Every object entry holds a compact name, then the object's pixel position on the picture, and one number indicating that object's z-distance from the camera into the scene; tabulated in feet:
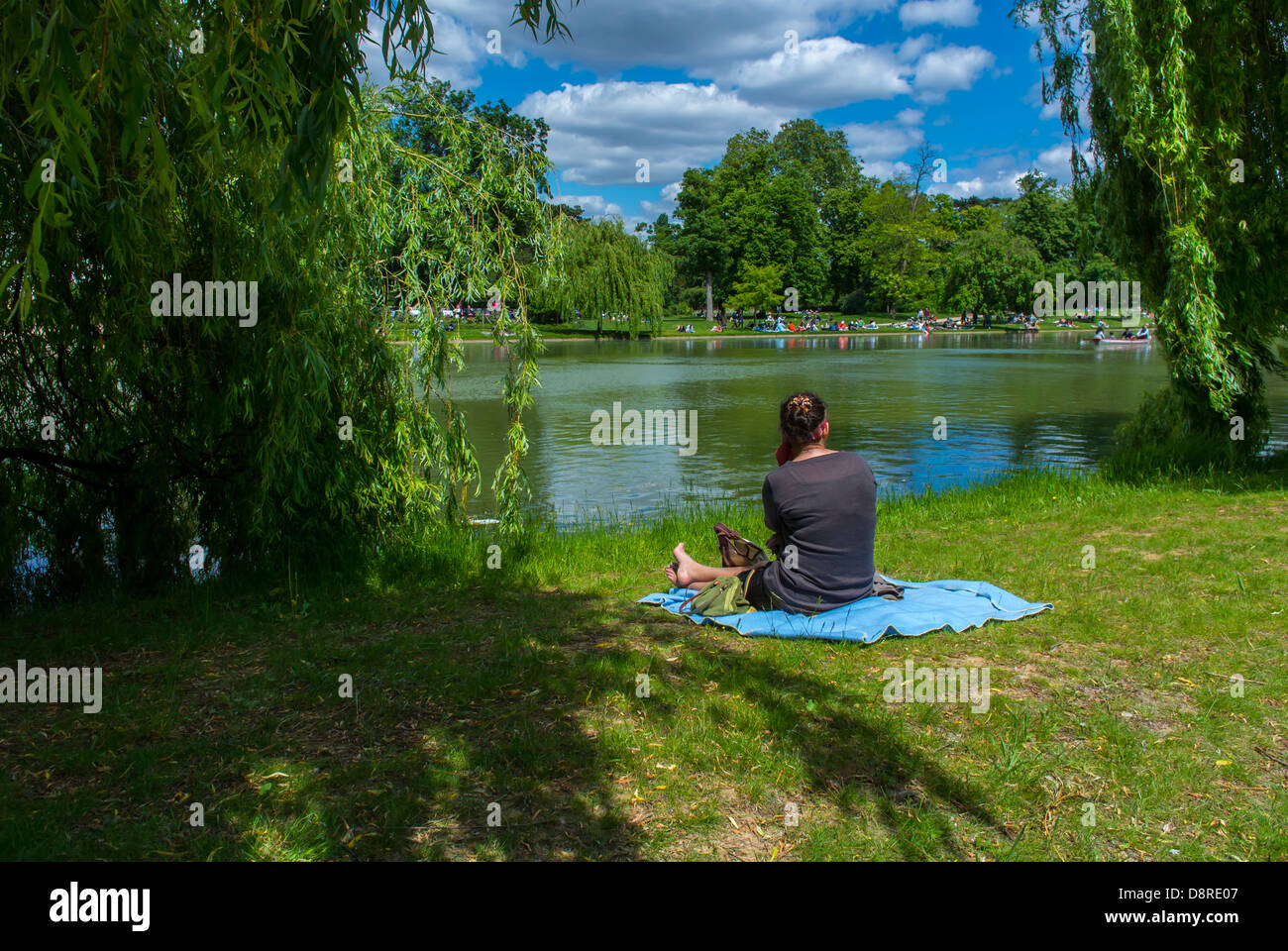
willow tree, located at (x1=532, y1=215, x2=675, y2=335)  176.76
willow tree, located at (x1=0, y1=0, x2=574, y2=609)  20.03
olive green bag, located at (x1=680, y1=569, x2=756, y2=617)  19.76
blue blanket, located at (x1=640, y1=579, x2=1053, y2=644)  18.19
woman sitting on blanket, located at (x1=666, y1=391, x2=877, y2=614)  18.81
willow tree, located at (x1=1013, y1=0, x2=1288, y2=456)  35.32
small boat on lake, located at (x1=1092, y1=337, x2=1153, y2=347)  166.02
